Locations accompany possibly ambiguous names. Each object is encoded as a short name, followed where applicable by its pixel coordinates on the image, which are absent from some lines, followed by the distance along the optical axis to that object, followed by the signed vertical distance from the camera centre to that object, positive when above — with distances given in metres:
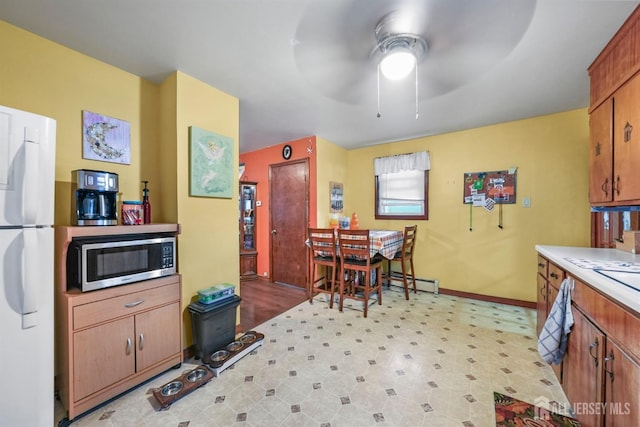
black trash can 1.96 -0.95
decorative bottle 1.94 +0.02
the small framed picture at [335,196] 4.03 +0.28
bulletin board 3.16 +0.35
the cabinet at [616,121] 1.46 +0.64
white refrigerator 1.09 -0.29
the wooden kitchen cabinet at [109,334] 1.41 -0.80
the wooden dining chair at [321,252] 3.04 -0.52
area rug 1.41 -1.23
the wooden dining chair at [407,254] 3.34 -0.61
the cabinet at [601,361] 0.92 -0.68
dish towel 1.46 -0.71
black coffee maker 1.56 +0.10
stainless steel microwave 1.48 -0.32
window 3.79 +0.44
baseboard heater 3.62 -1.09
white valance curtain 3.75 +0.82
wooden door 3.83 -0.13
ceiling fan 1.35 +1.15
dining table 2.98 -0.40
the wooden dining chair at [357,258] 2.86 -0.58
